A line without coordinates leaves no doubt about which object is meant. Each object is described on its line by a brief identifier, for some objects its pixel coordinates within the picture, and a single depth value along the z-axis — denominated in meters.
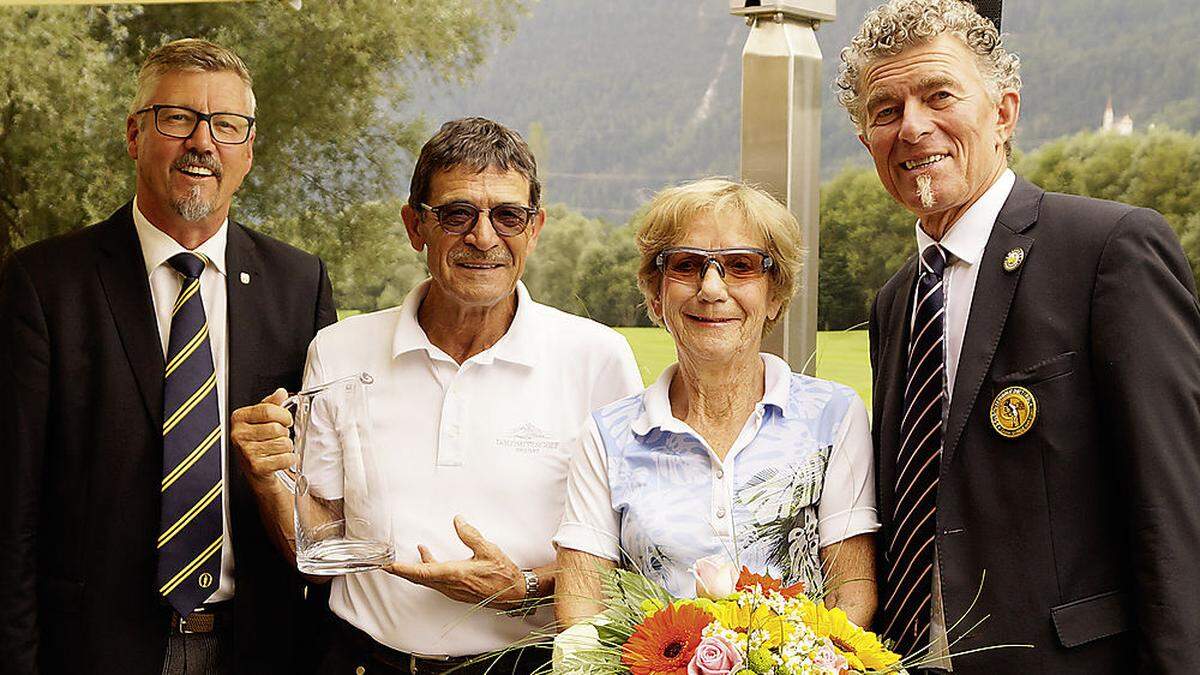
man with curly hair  2.07
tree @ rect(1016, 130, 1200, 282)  6.23
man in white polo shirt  2.51
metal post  3.81
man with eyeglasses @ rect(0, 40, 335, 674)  2.71
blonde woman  2.26
